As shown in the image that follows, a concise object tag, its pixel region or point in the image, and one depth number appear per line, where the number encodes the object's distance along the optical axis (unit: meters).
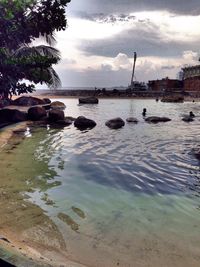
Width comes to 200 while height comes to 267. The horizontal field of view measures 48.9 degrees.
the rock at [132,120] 15.23
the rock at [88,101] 29.22
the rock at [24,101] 18.96
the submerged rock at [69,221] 3.70
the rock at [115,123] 13.04
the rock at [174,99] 33.77
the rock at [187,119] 16.50
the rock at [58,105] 23.45
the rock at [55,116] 14.44
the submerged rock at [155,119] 15.63
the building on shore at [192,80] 44.57
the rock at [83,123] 13.08
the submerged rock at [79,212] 4.03
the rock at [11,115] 13.34
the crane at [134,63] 46.33
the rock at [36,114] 14.90
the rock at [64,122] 13.82
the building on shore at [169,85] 47.20
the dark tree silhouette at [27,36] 8.07
